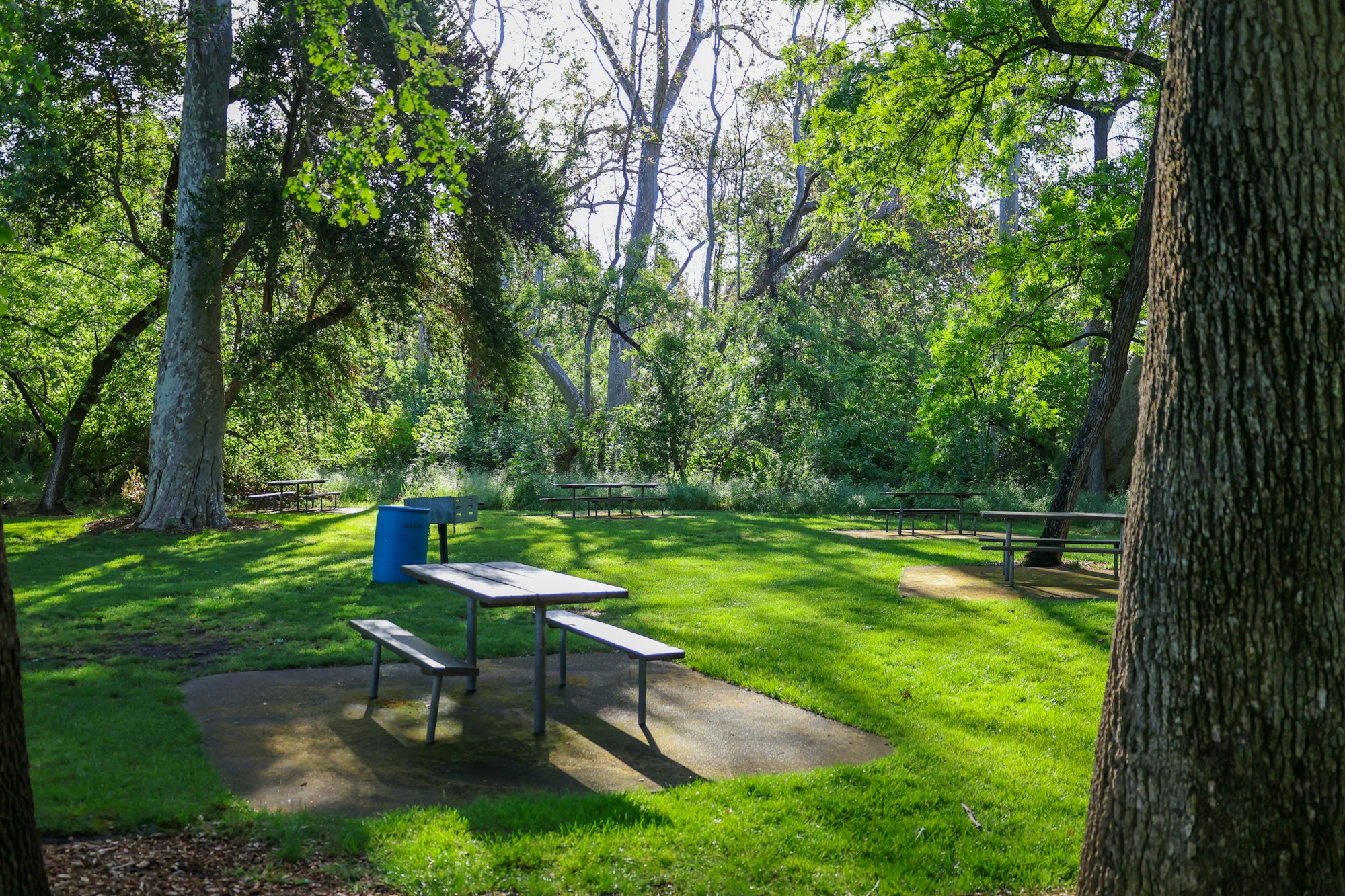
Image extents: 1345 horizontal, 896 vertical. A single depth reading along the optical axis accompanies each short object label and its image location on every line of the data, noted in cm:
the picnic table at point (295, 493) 2053
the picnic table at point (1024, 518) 1095
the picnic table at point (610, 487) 1896
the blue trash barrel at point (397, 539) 1080
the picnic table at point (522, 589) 559
